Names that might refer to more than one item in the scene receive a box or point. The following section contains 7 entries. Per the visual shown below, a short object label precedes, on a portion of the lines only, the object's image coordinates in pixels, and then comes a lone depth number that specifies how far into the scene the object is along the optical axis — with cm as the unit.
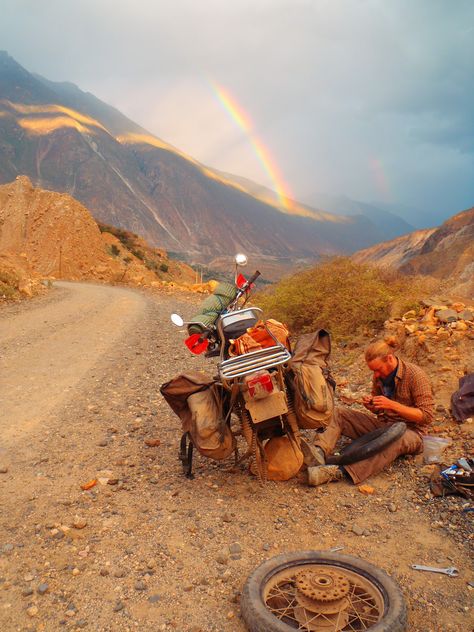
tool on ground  341
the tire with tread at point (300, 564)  280
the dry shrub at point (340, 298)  973
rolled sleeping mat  452
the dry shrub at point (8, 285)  1548
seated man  484
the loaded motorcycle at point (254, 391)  400
